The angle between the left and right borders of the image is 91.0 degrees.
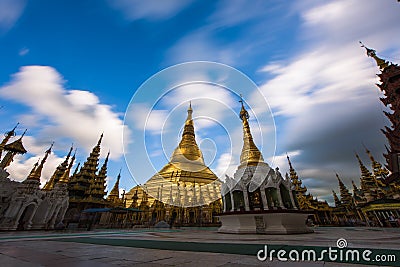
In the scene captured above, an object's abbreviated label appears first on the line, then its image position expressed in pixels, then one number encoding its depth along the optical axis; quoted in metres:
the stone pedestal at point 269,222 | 11.02
